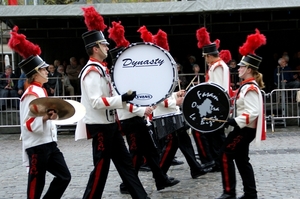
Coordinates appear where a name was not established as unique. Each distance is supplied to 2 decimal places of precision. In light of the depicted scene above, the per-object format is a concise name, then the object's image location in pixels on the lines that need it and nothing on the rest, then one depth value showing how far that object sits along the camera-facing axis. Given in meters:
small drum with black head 9.10
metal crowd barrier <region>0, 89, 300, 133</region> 19.46
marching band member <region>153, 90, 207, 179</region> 10.74
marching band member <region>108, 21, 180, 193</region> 9.72
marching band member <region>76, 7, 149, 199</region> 8.11
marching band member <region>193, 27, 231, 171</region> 11.63
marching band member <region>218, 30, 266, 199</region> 8.73
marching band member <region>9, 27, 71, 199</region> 7.92
